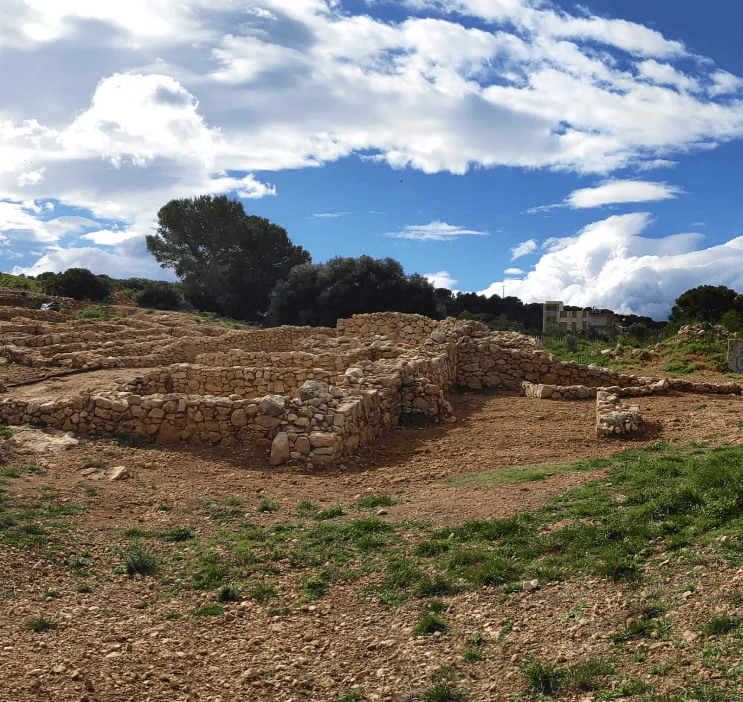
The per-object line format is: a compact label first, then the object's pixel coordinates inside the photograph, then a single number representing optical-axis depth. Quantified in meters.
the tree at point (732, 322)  24.64
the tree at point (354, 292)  36.56
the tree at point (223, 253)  44.88
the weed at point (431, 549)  6.39
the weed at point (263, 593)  5.88
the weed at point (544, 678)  4.05
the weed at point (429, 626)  5.03
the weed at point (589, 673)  4.00
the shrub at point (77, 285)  37.16
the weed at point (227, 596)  5.88
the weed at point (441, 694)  4.21
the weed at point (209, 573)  6.13
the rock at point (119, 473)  9.25
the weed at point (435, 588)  5.59
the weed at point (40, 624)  5.15
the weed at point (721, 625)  4.16
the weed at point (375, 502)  8.20
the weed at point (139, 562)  6.38
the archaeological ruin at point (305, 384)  10.74
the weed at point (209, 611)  5.61
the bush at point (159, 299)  40.94
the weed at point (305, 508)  7.95
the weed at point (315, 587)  5.88
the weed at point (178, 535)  7.24
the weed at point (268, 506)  8.09
